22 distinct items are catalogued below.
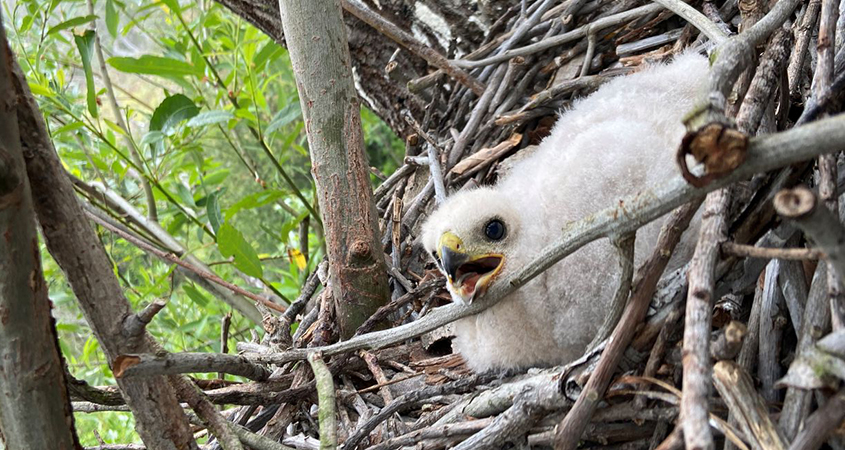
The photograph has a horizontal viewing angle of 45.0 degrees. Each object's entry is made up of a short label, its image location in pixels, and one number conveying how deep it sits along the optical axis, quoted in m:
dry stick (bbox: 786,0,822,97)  0.55
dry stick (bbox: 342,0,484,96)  0.76
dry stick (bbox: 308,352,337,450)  0.47
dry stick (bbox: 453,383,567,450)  0.48
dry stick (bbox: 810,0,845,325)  0.41
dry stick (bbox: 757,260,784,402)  0.45
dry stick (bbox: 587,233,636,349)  0.45
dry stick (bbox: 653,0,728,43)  0.55
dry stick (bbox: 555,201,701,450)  0.46
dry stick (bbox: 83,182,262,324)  0.88
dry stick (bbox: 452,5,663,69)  0.71
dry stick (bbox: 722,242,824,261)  0.39
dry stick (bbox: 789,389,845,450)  0.39
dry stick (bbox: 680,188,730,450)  0.37
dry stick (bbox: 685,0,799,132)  0.36
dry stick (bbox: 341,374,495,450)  0.54
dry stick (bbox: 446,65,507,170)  0.76
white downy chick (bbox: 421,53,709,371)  0.56
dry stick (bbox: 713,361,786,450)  0.41
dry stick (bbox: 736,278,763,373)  0.46
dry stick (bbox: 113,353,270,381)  0.43
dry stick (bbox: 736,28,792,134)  0.49
